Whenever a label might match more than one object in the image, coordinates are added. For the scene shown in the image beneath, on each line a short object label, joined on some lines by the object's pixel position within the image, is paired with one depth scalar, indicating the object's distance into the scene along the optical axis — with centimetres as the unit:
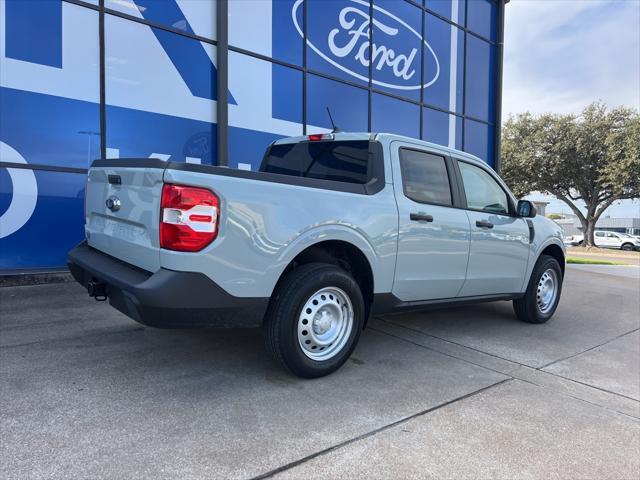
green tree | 2741
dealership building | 670
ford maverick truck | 280
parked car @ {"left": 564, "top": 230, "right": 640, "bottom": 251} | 3450
